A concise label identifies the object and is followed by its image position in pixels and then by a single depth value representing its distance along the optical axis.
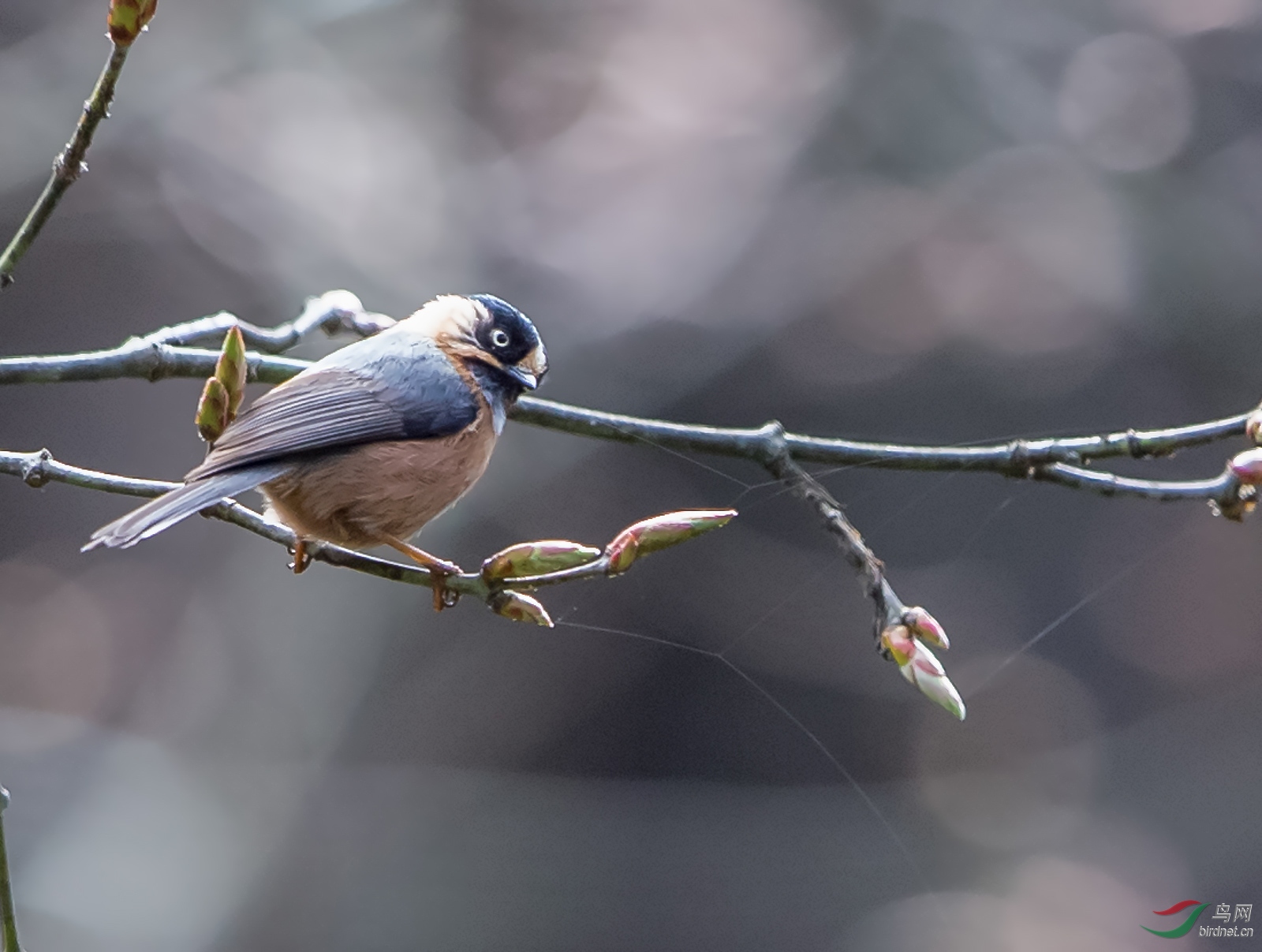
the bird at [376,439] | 6.50
